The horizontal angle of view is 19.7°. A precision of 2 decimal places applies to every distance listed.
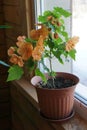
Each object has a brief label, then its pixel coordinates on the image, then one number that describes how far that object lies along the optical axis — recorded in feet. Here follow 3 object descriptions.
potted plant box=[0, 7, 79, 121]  3.49
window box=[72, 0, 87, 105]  3.88
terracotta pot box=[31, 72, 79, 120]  3.67
